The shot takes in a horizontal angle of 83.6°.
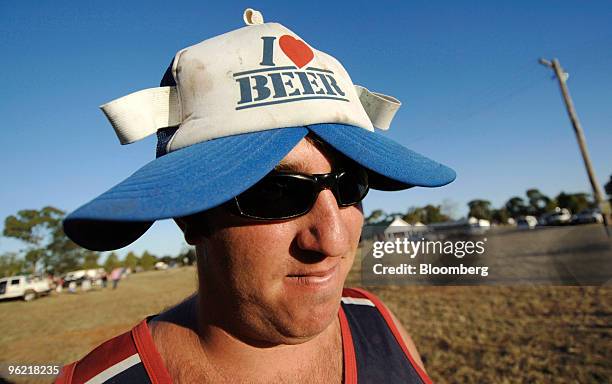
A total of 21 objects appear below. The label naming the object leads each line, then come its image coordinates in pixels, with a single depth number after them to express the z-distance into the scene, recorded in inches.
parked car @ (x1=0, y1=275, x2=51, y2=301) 1062.4
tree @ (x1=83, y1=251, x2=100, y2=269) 2111.2
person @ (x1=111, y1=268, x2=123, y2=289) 1203.9
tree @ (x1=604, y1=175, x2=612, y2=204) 2138.3
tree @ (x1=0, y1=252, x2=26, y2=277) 1956.2
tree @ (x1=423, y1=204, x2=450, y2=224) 2409.0
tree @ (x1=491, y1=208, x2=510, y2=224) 2770.7
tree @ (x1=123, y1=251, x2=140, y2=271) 2840.8
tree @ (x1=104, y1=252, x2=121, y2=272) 2522.1
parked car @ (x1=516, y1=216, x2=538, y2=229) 1992.9
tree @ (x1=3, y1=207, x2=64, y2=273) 1747.0
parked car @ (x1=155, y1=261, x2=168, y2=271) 2502.0
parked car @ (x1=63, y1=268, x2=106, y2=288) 1434.5
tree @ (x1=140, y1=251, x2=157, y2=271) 2827.3
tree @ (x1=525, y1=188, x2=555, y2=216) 2834.6
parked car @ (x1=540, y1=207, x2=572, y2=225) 1833.4
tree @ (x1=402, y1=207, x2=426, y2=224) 1809.2
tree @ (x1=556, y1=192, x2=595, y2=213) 2443.4
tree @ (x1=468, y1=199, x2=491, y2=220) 2810.0
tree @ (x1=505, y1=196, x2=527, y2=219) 2938.0
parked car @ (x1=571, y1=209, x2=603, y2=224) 1592.5
